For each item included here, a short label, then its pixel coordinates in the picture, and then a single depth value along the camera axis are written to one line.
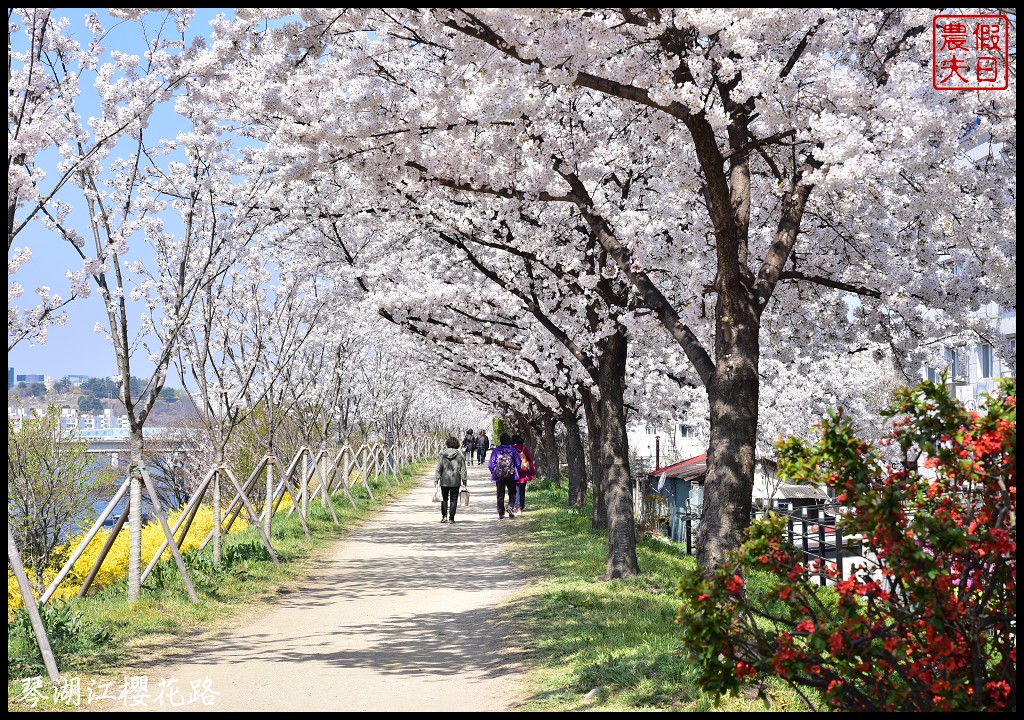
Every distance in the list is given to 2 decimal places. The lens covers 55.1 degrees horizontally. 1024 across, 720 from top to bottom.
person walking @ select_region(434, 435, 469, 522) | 21.20
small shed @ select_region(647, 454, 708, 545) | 24.83
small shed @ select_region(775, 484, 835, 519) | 26.77
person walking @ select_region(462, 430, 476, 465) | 50.34
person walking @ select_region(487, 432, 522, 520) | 21.78
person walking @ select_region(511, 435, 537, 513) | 22.97
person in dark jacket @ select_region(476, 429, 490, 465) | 56.40
